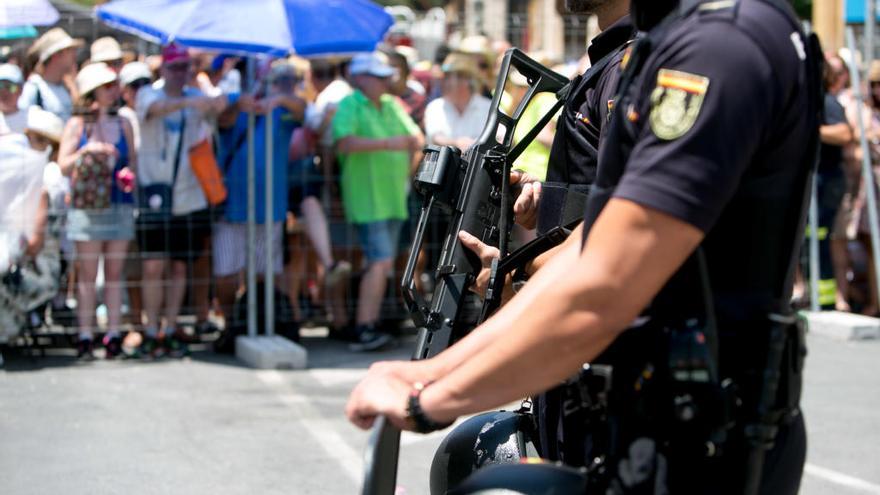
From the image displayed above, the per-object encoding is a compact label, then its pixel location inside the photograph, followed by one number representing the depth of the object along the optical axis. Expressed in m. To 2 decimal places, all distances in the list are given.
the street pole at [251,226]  8.23
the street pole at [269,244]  8.21
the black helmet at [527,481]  2.00
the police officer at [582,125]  2.71
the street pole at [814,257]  9.57
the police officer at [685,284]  1.80
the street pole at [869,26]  10.00
